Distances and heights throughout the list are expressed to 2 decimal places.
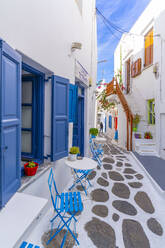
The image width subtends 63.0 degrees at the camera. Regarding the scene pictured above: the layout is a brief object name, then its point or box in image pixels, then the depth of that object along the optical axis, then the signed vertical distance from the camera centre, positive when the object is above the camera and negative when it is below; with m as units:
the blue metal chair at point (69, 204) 2.25 -1.51
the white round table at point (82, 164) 3.04 -1.06
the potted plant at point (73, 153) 3.44 -0.86
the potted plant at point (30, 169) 2.39 -0.88
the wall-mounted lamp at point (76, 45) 3.79 +2.11
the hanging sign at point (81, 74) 4.57 +1.76
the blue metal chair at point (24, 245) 1.49 -1.40
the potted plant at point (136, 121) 8.81 -0.06
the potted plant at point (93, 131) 7.09 -0.59
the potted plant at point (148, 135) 7.94 -0.90
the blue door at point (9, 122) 1.50 -0.03
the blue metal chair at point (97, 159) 5.56 -1.70
